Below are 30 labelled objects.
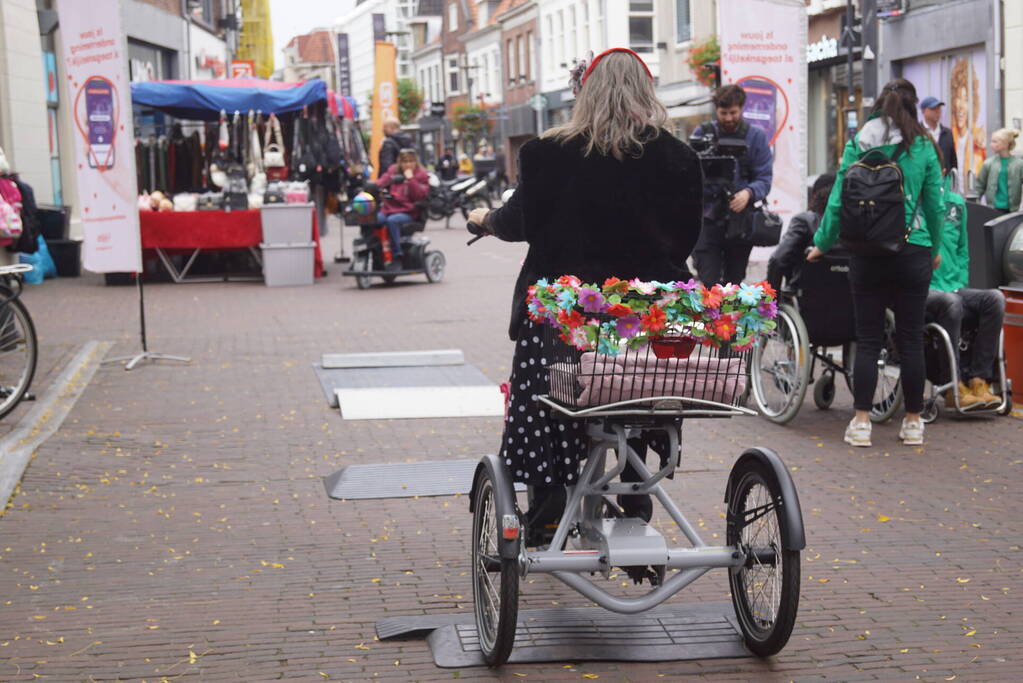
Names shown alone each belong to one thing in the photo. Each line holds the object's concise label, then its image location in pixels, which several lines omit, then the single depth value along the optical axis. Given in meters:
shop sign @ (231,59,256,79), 41.84
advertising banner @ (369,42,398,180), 33.75
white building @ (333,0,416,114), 100.50
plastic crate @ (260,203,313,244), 18.52
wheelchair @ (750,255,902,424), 7.92
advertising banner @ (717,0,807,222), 11.29
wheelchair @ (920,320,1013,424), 7.86
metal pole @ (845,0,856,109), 26.53
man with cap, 15.97
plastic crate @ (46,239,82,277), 20.16
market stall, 18.80
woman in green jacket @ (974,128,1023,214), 16.08
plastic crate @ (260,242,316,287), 18.53
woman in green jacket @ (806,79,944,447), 7.13
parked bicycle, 8.08
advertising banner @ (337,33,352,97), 77.75
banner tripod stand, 10.86
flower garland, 3.88
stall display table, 18.69
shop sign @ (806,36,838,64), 31.54
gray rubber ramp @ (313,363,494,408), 9.77
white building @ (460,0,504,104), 70.56
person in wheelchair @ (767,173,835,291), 8.11
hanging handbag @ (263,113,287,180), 21.05
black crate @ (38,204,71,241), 19.91
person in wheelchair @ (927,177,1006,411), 7.92
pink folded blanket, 3.87
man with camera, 8.52
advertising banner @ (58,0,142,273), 10.86
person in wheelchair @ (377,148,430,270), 17.70
